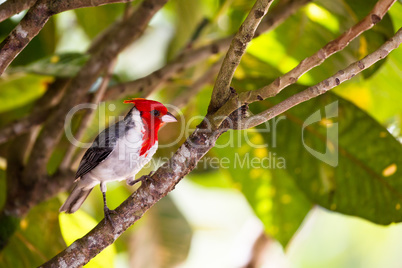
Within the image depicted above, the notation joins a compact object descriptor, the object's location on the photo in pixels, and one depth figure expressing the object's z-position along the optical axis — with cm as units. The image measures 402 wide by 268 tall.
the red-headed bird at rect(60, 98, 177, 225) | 488
